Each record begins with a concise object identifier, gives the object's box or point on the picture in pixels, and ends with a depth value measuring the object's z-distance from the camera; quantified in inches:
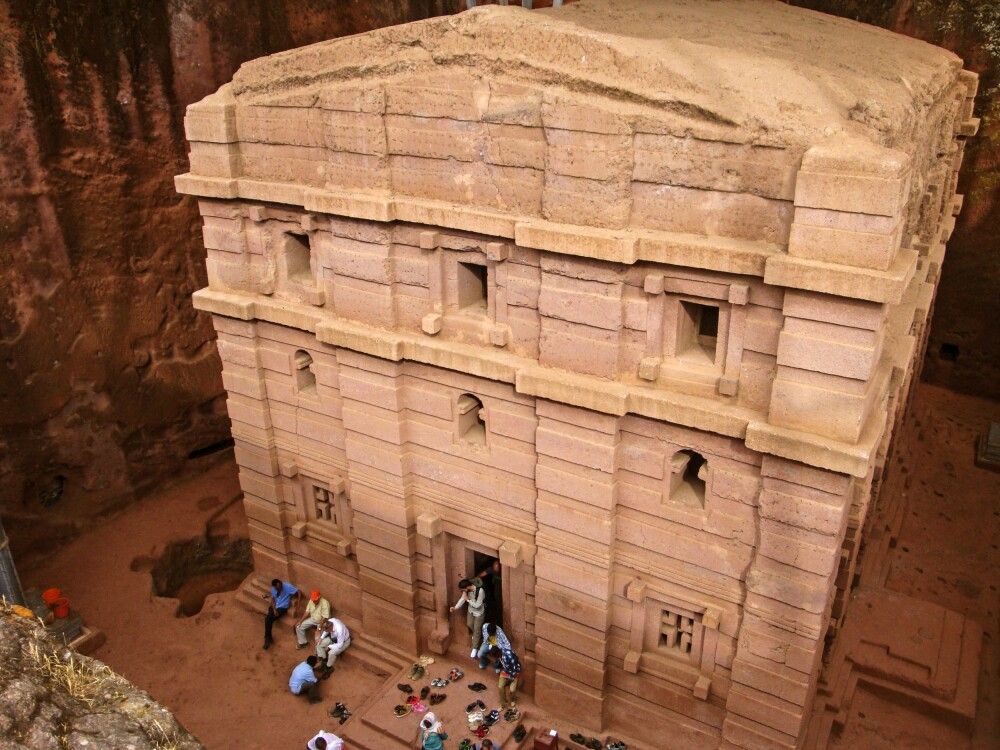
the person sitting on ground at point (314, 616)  587.8
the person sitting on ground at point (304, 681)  546.9
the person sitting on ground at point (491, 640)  511.8
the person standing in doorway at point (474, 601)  524.4
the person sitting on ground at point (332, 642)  565.0
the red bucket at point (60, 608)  593.9
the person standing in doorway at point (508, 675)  508.4
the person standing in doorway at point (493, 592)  533.0
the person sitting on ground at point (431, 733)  483.2
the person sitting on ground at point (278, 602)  593.3
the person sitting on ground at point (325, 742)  491.8
